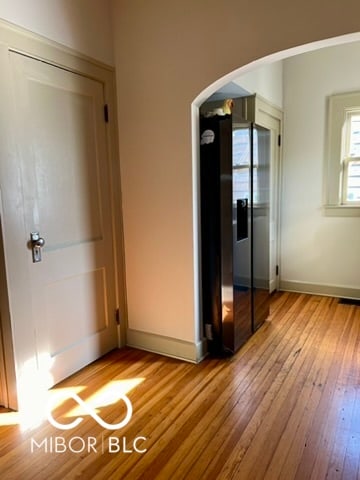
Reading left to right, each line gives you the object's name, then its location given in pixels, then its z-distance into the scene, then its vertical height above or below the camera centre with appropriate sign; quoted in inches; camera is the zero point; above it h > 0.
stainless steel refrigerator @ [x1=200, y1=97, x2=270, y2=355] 98.5 -10.4
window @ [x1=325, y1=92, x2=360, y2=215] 148.8 +12.0
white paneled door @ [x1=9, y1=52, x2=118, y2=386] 83.2 -5.2
